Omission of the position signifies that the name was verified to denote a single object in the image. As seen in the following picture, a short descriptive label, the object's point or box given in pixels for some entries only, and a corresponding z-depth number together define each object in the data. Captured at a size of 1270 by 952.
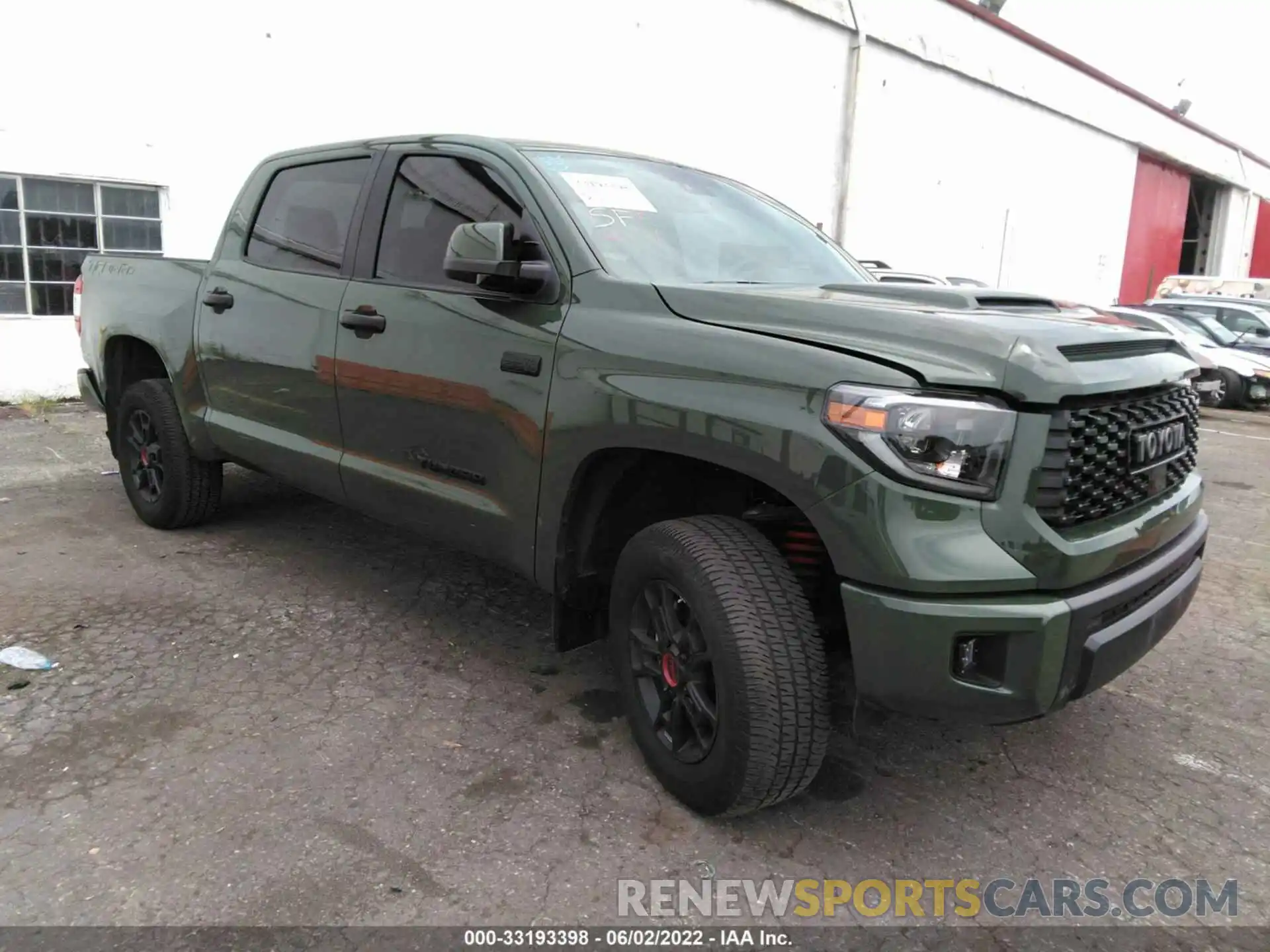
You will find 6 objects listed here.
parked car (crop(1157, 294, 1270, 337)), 13.94
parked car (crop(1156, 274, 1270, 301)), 18.45
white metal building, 8.30
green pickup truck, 2.11
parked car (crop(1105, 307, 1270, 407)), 12.54
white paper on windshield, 3.07
